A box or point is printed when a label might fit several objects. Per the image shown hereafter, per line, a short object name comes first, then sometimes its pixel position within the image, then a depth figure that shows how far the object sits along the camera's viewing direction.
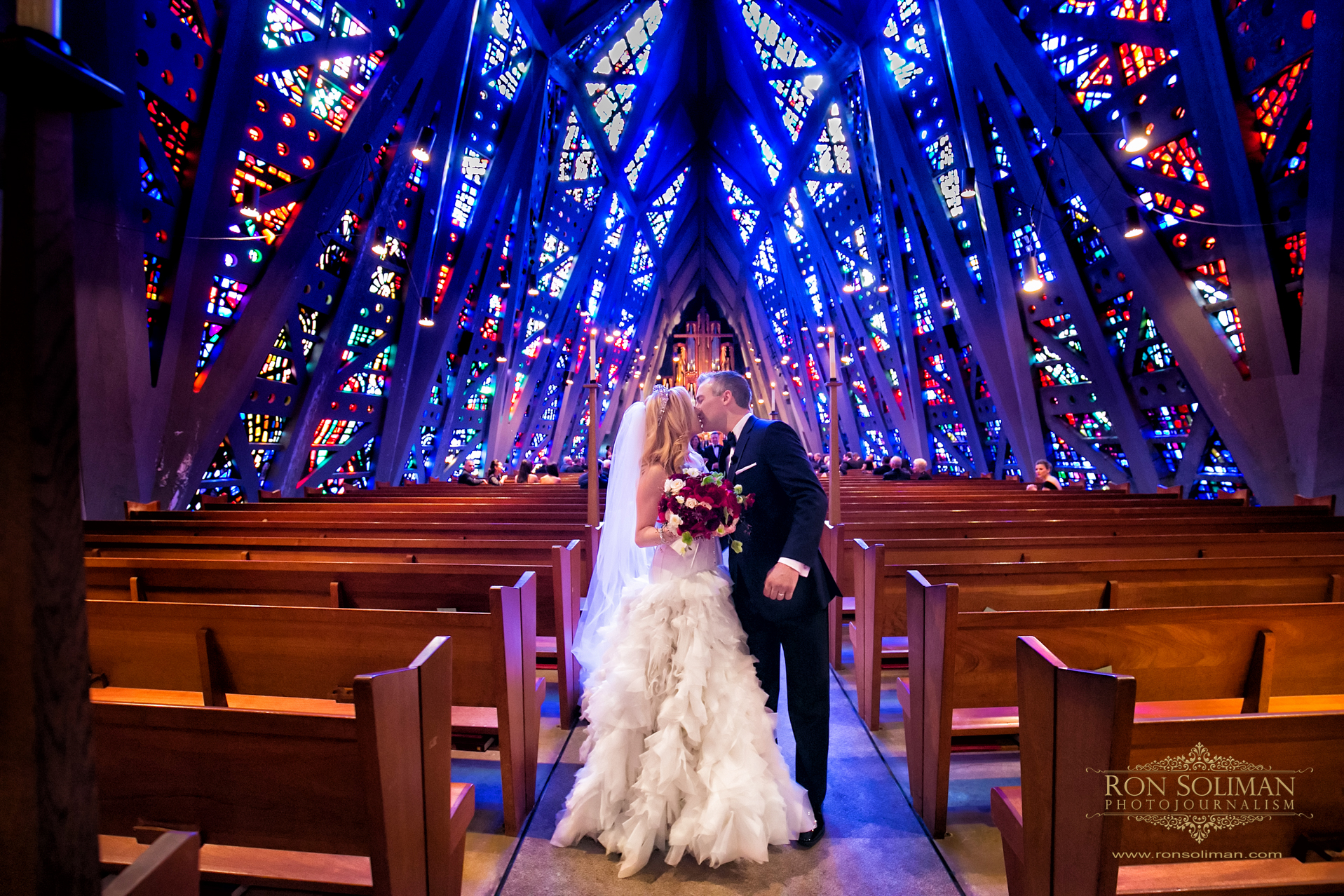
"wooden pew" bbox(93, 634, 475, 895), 1.41
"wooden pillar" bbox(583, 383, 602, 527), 4.21
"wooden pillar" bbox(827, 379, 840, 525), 4.54
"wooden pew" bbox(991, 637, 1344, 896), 1.34
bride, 2.11
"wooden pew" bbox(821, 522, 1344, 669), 3.70
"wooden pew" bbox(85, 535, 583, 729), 3.12
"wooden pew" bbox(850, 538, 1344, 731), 2.91
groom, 2.28
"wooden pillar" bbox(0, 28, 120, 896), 0.59
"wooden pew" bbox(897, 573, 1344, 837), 2.24
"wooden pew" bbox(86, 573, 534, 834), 2.30
